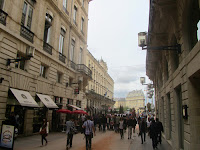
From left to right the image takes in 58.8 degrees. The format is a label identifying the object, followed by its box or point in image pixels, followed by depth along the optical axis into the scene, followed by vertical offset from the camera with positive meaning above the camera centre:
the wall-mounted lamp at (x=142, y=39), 9.34 +3.42
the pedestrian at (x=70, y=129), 9.99 -1.45
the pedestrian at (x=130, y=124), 15.03 -1.66
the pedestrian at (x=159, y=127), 10.53 -1.31
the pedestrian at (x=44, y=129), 10.54 -1.56
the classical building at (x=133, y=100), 140.71 +3.46
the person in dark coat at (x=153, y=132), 10.14 -1.62
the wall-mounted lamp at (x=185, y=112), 7.21 -0.27
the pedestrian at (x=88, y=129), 9.26 -1.33
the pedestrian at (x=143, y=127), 12.54 -1.61
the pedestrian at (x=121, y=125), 14.98 -1.81
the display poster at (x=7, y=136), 8.29 -1.61
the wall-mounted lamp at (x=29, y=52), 12.85 +3.62
